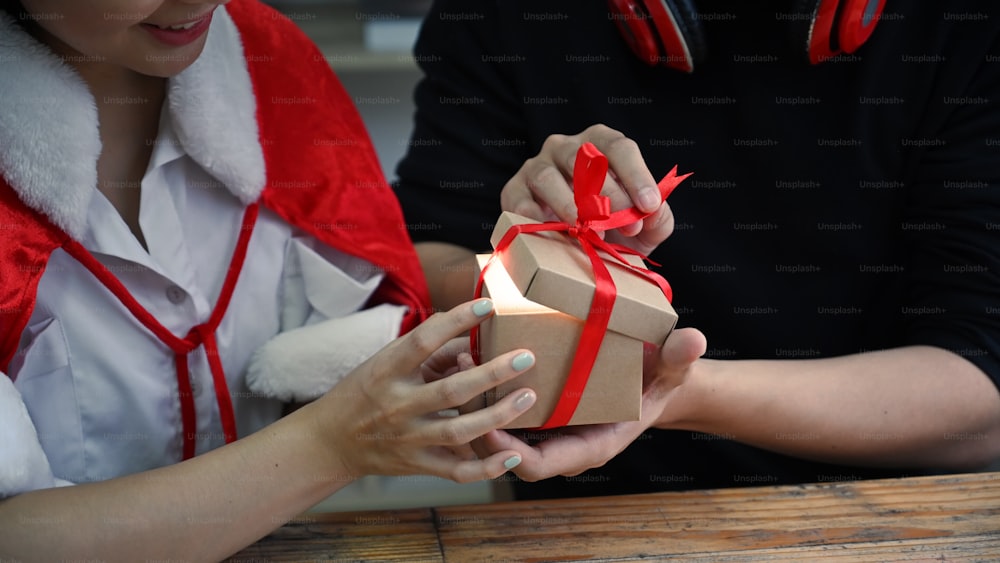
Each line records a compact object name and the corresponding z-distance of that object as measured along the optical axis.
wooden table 0.90
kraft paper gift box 0.83
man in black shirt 1.15
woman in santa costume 0.84
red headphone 1.10
